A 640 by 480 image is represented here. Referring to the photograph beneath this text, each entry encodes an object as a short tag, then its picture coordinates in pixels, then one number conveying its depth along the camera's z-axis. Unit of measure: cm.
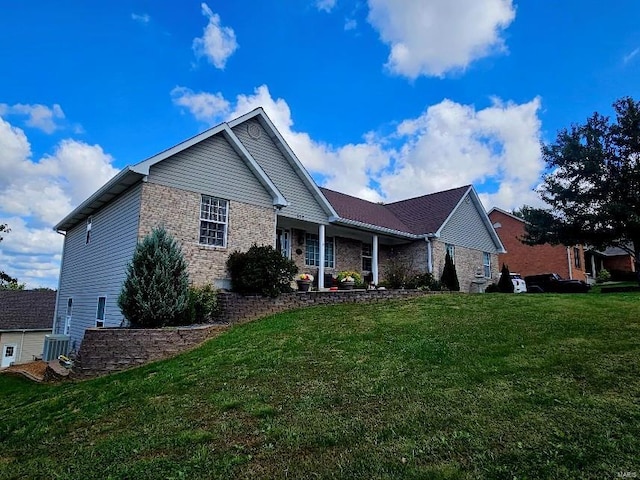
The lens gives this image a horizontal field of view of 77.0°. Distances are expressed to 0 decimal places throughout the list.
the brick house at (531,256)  3078
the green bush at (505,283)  2255
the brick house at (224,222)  1266
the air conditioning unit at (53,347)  1384
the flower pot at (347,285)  1648
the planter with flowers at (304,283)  1502
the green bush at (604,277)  3340
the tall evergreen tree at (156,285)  1005
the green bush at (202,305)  1134
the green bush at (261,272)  1271
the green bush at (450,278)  2039
